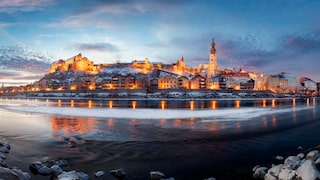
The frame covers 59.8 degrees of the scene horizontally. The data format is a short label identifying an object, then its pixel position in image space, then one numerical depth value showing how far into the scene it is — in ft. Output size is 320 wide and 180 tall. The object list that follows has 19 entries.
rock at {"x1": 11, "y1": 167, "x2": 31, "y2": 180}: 24.75
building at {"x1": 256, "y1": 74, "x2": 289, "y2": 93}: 533.96
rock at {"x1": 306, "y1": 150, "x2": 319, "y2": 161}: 29.43
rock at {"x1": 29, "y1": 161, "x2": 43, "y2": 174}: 28.95
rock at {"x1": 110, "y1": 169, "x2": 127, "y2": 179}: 27.71
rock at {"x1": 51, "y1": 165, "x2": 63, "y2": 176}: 27.59
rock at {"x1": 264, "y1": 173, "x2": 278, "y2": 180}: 26.44
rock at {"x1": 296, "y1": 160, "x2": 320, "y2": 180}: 23.24
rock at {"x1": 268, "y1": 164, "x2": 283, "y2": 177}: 26.86
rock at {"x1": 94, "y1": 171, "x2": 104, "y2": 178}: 27.53
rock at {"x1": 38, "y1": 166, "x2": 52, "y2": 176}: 28.12
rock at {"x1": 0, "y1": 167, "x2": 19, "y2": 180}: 23.07
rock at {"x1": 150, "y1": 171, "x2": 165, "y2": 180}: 27.16
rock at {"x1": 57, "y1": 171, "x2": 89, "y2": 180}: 25.50
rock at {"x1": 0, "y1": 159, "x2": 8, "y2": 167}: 29.12
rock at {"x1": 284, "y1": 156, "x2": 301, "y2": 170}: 27.39
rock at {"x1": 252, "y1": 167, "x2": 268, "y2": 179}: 28.17
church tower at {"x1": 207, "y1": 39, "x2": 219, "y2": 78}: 575.38
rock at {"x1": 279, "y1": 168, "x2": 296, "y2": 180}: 24.82
